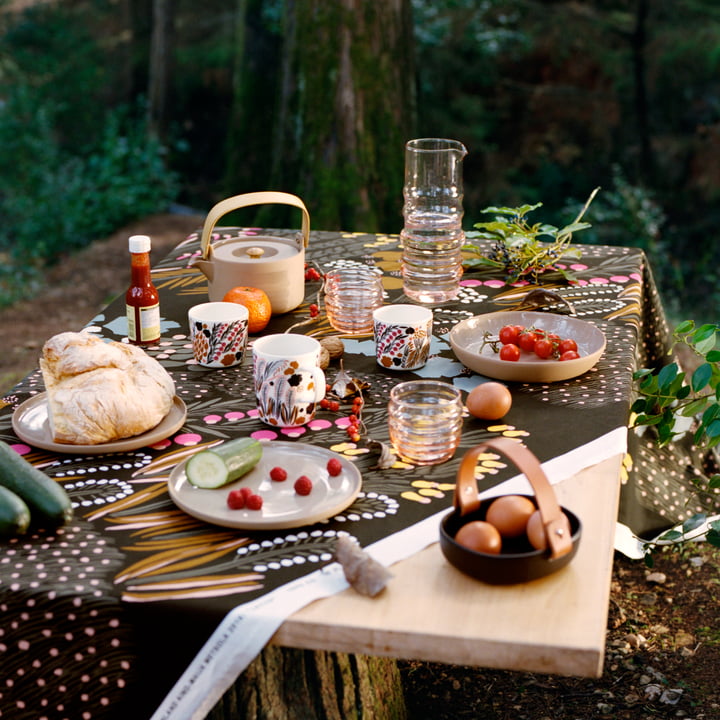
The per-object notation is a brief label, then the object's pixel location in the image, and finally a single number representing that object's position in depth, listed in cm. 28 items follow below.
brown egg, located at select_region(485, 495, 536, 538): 140
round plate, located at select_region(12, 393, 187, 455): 173
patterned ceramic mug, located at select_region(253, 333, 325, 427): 184
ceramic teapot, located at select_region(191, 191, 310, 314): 241
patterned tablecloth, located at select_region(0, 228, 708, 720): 136
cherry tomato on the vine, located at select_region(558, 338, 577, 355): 214
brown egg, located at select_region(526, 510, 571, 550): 135
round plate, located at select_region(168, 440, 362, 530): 149
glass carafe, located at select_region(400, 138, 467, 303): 266
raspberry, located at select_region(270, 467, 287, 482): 161
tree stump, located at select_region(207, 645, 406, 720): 168
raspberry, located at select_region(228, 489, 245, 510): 152
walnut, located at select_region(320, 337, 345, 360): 217
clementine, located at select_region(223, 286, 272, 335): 233
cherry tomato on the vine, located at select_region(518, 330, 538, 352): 216
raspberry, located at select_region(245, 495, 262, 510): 152
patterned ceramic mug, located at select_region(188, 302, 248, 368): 212
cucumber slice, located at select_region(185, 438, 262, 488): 158
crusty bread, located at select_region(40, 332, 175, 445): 173
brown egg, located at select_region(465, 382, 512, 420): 187
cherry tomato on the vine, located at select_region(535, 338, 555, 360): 211
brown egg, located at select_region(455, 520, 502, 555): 136
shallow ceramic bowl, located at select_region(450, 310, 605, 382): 205
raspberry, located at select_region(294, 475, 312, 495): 157
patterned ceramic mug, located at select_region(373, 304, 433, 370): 209
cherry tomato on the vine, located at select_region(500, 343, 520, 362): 209
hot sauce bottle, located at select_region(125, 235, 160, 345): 215
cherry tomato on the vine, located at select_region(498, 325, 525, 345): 219
